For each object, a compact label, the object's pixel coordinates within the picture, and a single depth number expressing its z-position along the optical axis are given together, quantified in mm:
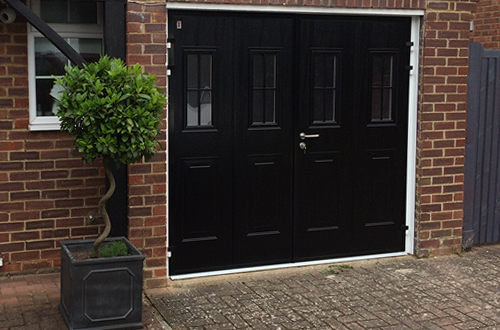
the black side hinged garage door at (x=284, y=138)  5980
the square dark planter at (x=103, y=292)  4809
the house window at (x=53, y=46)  5902
